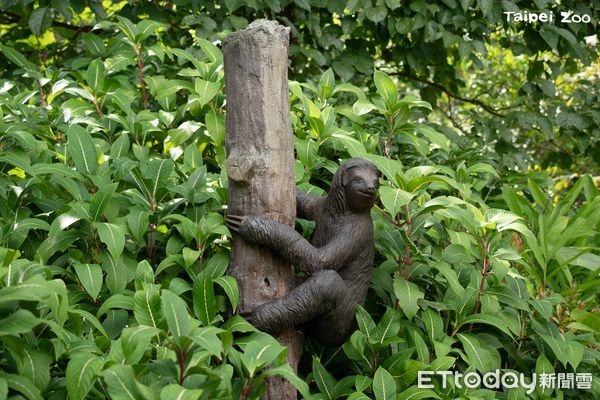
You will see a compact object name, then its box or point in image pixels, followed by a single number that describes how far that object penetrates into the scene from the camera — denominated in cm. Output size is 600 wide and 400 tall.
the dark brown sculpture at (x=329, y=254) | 345
